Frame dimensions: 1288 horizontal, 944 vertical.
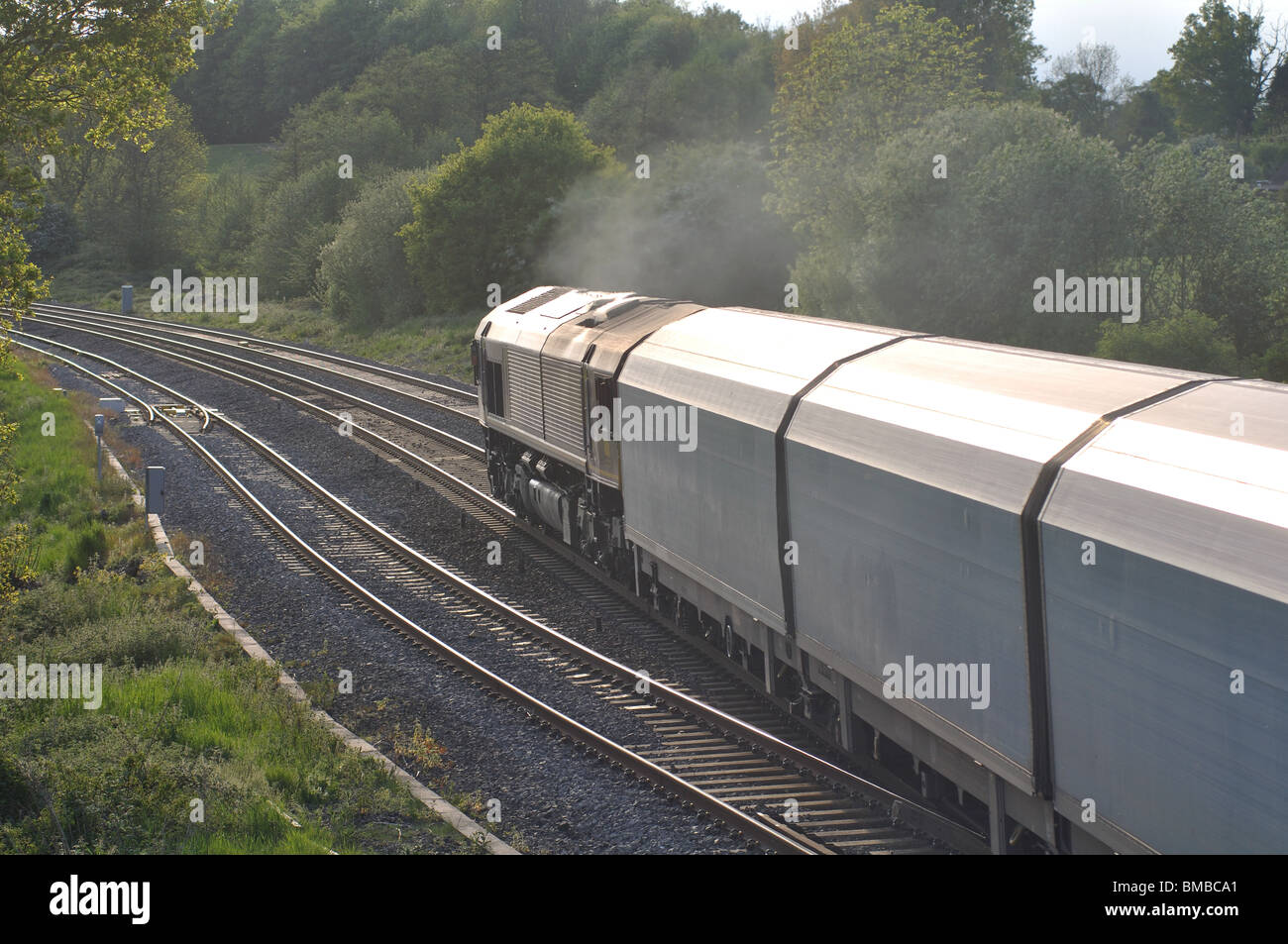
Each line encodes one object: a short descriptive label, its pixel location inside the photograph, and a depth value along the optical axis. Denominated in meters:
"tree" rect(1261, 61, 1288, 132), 62.97
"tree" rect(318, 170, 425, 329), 46.56
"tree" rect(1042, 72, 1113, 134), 73.75
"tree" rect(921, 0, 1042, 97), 64.81
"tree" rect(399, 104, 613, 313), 43.53
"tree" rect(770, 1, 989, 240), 35.47
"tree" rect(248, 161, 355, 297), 58.59
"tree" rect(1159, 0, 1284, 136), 65.19
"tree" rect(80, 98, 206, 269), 64.94
